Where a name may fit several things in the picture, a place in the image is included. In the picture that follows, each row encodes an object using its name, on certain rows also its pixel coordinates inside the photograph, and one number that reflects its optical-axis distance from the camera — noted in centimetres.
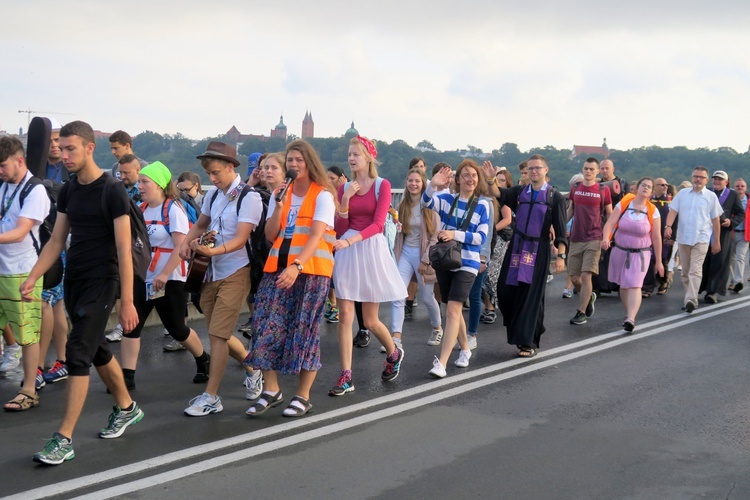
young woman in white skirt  666
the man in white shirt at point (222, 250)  602
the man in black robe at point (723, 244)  1277
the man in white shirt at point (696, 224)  1215
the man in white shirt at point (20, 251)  613
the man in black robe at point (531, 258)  823
